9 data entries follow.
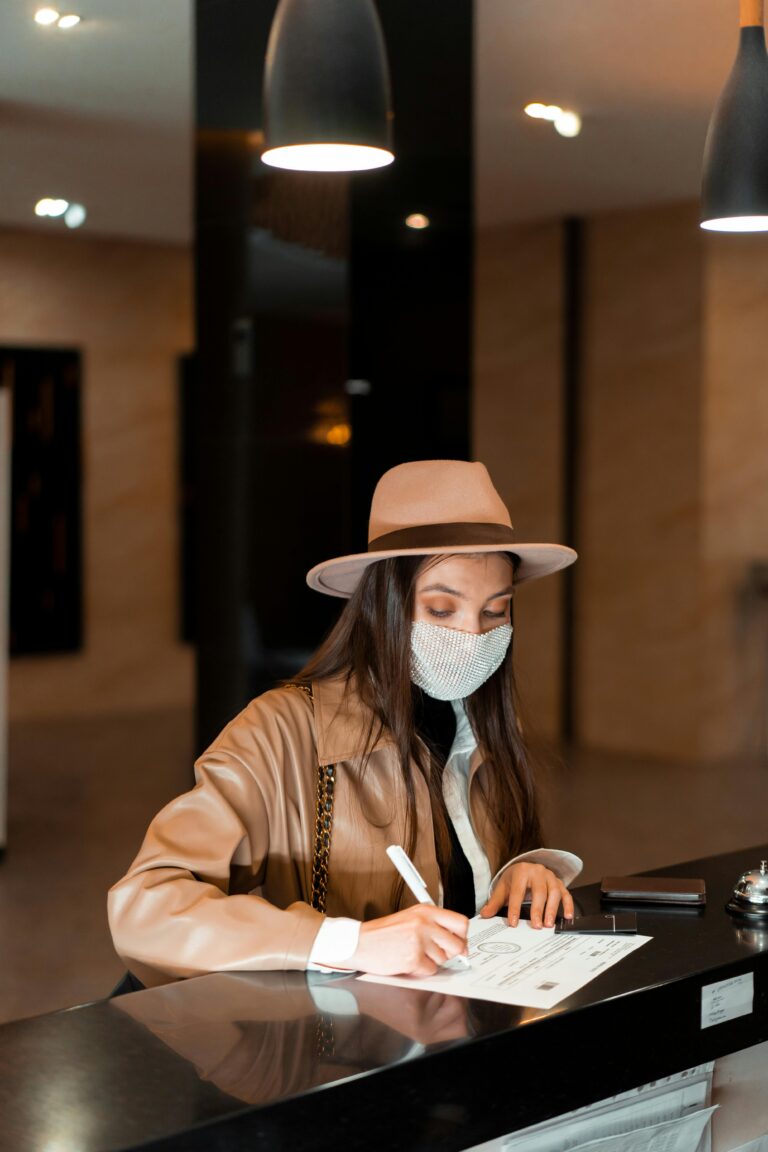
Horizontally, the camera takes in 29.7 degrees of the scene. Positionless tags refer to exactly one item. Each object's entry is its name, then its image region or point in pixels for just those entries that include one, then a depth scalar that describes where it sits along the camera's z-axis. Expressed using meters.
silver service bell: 2.07
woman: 2.20
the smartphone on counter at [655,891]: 2.12
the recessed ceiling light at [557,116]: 7.09
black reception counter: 1.39
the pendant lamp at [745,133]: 2.52
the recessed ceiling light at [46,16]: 5.71
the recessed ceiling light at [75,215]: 9.90
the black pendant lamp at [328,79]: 1.92
